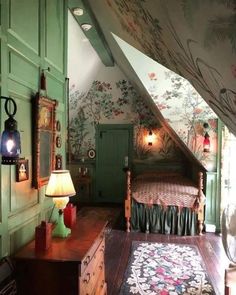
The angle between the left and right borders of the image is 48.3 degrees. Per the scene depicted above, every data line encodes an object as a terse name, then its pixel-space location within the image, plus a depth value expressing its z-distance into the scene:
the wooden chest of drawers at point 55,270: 1.62
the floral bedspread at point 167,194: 4.56
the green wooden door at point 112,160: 6.69
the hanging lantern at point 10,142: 1.48
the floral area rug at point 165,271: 2.82
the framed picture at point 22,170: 1.75
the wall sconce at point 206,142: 4.58
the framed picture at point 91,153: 6.86
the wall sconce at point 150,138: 6.52
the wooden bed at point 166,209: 4.57
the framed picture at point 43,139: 1.99
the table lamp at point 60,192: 1.95
